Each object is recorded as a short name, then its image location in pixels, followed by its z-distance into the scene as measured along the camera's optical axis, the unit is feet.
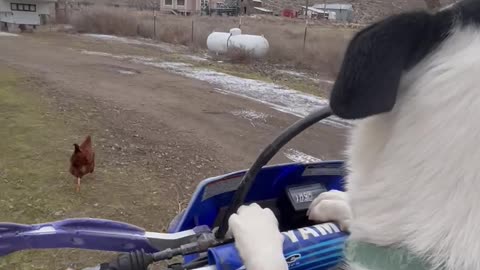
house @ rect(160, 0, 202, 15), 176.28
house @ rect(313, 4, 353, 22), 152.97
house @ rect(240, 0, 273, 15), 188.18
